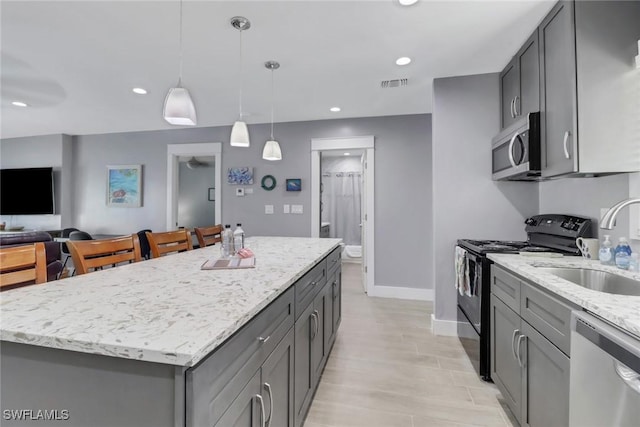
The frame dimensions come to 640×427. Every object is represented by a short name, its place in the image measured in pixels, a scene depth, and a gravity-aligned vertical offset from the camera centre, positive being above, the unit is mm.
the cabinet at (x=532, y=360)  1175 -723
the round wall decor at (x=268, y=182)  4375 +477
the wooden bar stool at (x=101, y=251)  1452 -216
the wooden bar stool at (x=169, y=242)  2054 -226
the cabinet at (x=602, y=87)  1545 +695
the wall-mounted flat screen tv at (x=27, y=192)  5000 +389
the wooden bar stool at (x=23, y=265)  1150 -222
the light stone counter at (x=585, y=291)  918 -319
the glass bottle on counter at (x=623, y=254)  1457 -215
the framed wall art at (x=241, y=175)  4461 +594
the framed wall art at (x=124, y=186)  4926 +478
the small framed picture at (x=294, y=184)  4277 +437
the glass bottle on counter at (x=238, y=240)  1812 -175
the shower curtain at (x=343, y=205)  6715 +190
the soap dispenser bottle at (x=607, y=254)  1560 -227
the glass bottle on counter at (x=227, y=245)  1763 -202
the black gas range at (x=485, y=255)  1965 -325
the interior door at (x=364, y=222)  4109 -136
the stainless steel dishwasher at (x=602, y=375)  845 -535
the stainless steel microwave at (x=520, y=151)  1981 +469
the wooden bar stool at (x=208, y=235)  2670 -225
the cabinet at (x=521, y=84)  2031 +1034
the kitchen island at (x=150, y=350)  648 -353
